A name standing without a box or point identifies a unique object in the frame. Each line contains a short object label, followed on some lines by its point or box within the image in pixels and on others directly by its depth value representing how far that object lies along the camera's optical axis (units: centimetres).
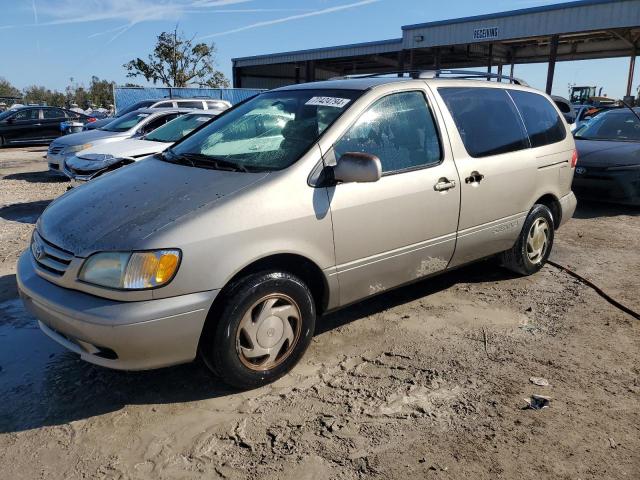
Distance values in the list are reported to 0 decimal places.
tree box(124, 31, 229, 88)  4291
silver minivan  265
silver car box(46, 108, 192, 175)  980
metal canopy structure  1959
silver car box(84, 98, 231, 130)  1503
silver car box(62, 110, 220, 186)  773
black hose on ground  420
